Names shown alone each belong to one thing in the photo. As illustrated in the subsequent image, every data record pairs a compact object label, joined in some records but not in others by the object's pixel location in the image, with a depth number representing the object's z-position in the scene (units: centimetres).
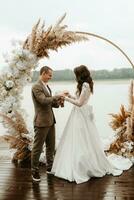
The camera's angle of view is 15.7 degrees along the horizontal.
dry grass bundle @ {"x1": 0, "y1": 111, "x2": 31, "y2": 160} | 613
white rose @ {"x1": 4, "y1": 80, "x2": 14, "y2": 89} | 597
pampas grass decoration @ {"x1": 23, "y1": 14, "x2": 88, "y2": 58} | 579
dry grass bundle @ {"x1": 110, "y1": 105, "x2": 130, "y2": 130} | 619
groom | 530
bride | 542
